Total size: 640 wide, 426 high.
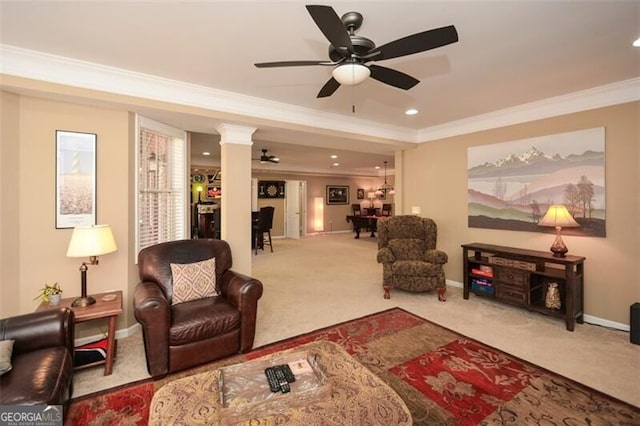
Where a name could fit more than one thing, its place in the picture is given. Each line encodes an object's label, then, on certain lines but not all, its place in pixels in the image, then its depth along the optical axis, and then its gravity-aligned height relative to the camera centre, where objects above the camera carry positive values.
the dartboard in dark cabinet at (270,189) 10.12 +0.83
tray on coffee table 1.38 -0.92
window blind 3.25 +0.35
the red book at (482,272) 3.83 -0.81
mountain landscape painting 3.24 +0.40
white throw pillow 2.74 -0.66
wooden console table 3.14 -0.80
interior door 10.59 +0.09
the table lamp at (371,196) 11.55 +0.66
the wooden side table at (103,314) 2.29 -0.80
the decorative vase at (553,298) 3.29 -0.97
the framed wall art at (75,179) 2.71 +0.32
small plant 2.40 -0.66
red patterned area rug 1.87 -1.29
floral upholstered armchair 4.01 -0.63
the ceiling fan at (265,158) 6.96 +1.32
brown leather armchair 2.24 -0.85
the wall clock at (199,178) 9.12 +1.08
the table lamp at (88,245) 2.38 -0.27
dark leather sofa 1.46 -0.88
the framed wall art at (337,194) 11.84 +0.75
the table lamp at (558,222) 3.20 -0.10
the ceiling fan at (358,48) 1.50 +0.96
